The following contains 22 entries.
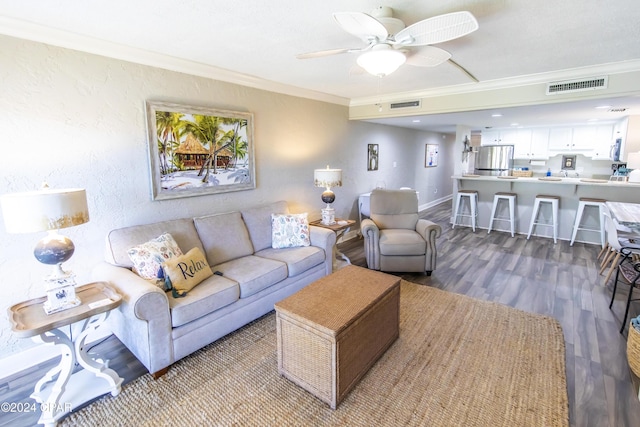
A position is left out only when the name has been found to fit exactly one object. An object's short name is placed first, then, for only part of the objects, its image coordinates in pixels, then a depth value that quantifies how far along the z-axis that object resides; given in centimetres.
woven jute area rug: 178
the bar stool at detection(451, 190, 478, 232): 595
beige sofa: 208
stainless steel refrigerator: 758
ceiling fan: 153
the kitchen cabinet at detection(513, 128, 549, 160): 718
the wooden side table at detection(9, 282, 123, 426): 173
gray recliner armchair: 371
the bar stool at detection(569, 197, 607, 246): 472
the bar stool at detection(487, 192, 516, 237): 550
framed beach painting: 281
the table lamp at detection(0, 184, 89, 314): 167
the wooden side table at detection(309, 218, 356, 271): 386
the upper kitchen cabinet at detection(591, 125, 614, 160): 644
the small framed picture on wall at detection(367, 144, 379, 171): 582
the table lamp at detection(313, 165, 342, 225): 402
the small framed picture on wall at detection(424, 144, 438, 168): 816
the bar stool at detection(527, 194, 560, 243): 510
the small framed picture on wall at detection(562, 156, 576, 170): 701
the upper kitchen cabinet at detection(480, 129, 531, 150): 739
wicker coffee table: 183
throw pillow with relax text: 233
